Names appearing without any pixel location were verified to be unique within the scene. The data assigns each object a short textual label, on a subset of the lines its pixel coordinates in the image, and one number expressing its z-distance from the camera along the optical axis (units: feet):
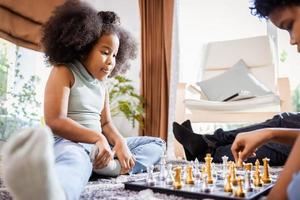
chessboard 2.31
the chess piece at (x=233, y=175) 2.45
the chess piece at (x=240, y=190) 2.21
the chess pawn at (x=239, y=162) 2.73
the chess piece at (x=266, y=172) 2.79
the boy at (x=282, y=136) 1.65
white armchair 6.67
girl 1.74
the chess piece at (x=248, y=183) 2.40
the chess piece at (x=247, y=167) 2.81
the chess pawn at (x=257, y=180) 2.58
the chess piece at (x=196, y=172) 2.83
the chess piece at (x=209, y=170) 2.63
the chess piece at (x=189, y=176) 2.62
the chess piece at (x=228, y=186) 2.33
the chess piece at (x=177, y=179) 2.50
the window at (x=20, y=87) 7.09
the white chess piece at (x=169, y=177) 2.68
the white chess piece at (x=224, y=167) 2.90
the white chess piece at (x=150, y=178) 2.67
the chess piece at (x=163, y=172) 2.84
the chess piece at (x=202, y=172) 2.75
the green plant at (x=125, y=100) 8.29
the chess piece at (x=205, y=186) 2.38
